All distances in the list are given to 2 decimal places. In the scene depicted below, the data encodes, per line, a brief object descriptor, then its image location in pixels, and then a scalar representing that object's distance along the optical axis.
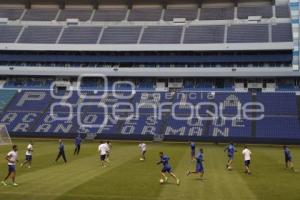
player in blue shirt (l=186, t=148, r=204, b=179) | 26.55
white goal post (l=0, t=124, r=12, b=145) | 56.88
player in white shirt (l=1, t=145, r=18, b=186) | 23.11
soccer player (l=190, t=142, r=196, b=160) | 37.47
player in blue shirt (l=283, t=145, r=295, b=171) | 32.19
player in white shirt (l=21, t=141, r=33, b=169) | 30.83
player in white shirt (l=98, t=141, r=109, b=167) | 32.47
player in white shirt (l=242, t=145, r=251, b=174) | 29.61
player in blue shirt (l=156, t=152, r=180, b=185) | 24.83
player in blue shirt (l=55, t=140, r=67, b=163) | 34.16
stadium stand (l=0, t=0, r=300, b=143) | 69.19
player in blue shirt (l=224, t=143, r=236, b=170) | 32.31
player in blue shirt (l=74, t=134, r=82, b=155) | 40.79
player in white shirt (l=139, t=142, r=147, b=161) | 37.80
